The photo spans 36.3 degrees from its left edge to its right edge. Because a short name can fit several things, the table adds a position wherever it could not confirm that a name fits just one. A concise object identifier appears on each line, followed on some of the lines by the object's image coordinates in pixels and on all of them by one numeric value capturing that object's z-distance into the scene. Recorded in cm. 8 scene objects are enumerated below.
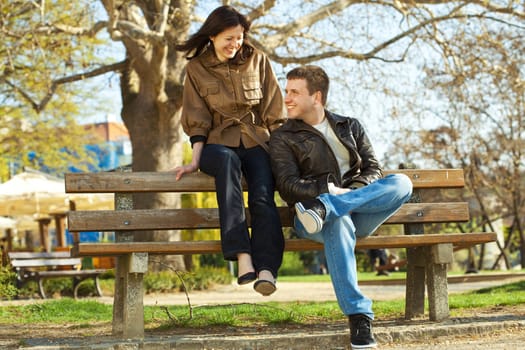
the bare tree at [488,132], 1441
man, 476
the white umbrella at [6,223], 2273
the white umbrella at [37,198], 1908
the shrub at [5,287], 784
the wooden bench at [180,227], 518
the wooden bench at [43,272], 1340
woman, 510
